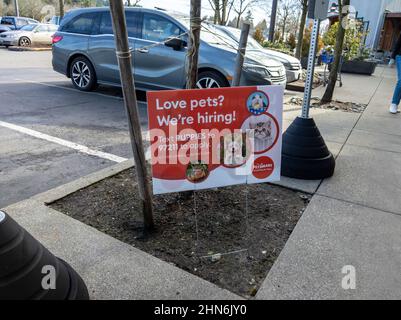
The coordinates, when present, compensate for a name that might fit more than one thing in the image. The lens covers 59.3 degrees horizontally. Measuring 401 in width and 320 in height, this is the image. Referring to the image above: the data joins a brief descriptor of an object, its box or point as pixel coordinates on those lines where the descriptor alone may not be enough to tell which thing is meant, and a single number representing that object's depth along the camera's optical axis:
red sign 2.50
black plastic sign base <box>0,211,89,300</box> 1.58
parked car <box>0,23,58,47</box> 20.75
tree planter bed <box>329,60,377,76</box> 15.45
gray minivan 6.62
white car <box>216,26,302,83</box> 9.17
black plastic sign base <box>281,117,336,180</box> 3.77
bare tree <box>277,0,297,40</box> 36.84
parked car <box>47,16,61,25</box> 34.46
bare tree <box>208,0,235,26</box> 20.63
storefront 26.25
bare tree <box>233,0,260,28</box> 28.97
